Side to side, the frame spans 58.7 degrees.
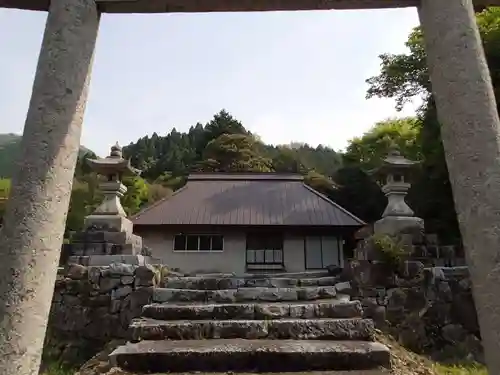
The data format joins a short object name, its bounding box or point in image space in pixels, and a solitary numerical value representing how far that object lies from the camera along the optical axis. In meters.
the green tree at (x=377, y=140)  22.91
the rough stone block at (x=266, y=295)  6.65
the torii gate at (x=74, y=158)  2.46
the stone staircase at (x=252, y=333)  4.31
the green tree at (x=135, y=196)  22.20
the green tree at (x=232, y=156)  30.41
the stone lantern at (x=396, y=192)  6.75
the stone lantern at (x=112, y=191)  7.18
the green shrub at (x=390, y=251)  6.33
